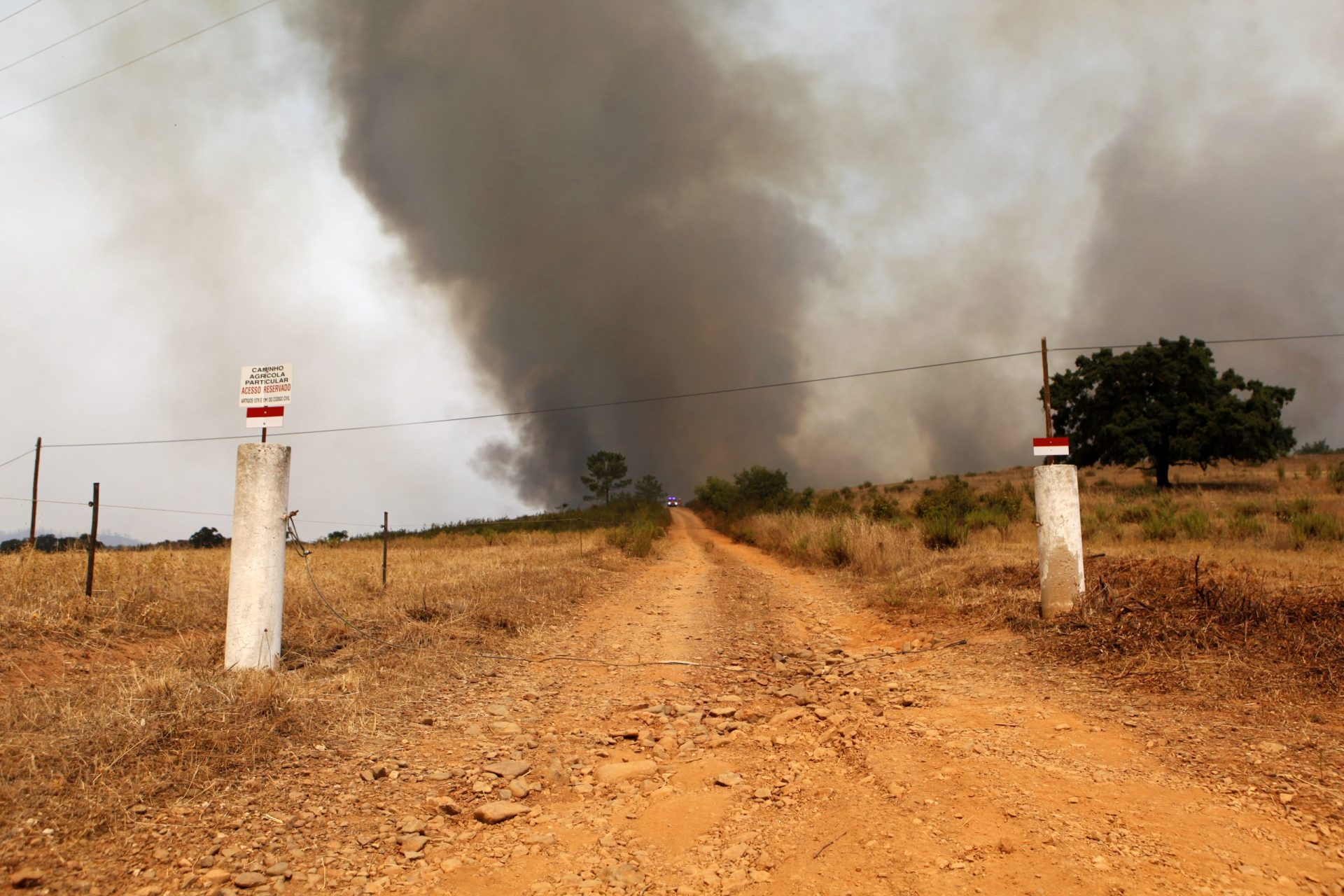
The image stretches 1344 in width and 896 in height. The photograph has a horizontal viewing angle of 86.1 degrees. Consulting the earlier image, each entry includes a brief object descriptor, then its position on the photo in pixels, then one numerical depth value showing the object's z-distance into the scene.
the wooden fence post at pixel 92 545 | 9.00
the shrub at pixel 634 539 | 23.35
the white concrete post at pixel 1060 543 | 8.71
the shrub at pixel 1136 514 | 21.33
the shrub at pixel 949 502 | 22.08
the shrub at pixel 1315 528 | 15.08
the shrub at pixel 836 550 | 17.48
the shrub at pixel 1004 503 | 22.33
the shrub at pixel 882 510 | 25.24
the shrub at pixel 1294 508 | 19.41
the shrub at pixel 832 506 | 29.33
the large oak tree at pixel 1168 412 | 34.59
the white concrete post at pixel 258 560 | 6.78
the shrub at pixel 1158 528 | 16.88
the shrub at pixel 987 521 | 19.39
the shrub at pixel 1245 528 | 16.34
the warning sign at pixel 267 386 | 7.46
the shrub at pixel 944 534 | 17.30
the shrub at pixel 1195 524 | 16.73
